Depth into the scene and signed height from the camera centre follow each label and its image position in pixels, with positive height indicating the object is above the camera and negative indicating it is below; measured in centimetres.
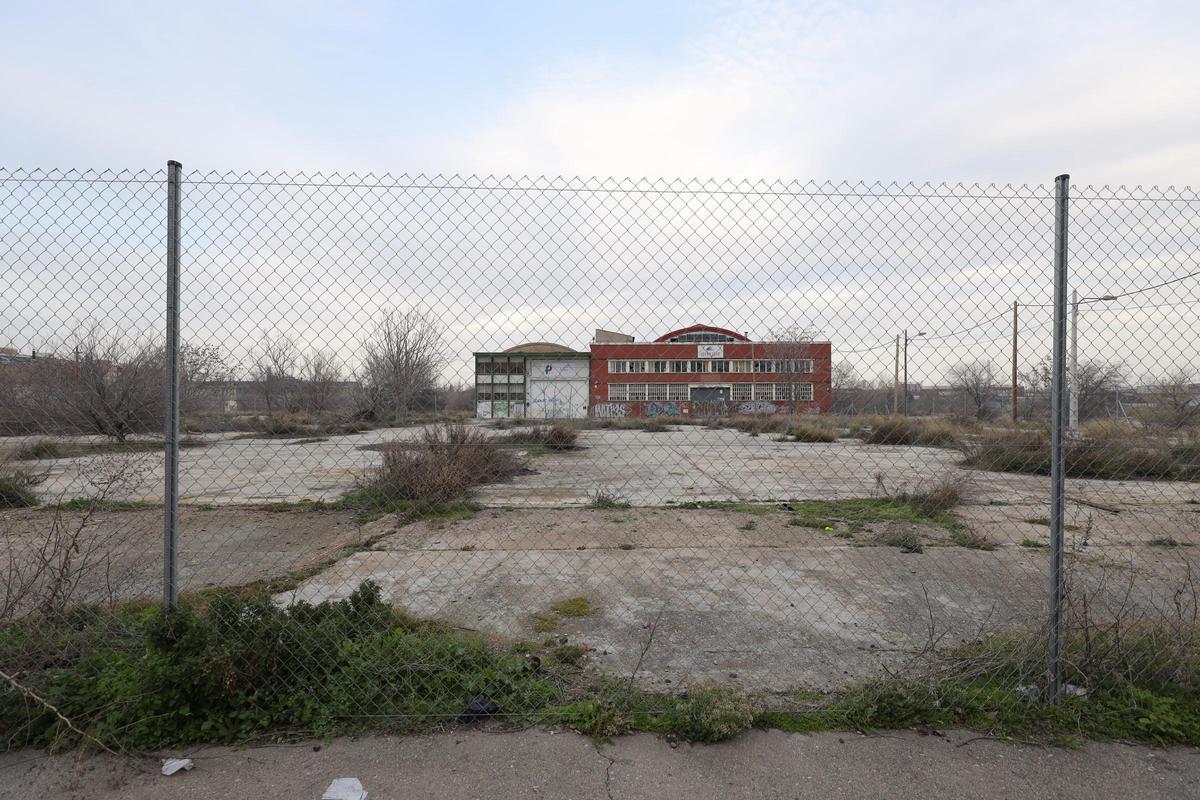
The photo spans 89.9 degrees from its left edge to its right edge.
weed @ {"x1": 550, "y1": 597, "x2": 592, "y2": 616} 414 -151
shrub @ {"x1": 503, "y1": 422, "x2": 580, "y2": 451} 1413 -102
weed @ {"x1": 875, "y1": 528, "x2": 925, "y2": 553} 593 -146
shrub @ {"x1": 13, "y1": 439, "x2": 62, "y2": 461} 641 -81
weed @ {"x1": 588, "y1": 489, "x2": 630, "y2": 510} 835 -154
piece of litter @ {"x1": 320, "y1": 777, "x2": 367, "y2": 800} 211 -142
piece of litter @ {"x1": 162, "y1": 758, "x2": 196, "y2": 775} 225 -142
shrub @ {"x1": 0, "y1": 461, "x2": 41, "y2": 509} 832 -143
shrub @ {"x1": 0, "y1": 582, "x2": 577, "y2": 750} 244 -128
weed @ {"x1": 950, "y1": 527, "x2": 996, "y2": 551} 605 -148
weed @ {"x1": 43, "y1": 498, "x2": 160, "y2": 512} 763 -152
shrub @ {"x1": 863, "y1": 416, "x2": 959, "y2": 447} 1114 -91
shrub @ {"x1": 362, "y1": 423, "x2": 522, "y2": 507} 834 -113
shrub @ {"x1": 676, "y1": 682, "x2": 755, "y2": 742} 245 -134
